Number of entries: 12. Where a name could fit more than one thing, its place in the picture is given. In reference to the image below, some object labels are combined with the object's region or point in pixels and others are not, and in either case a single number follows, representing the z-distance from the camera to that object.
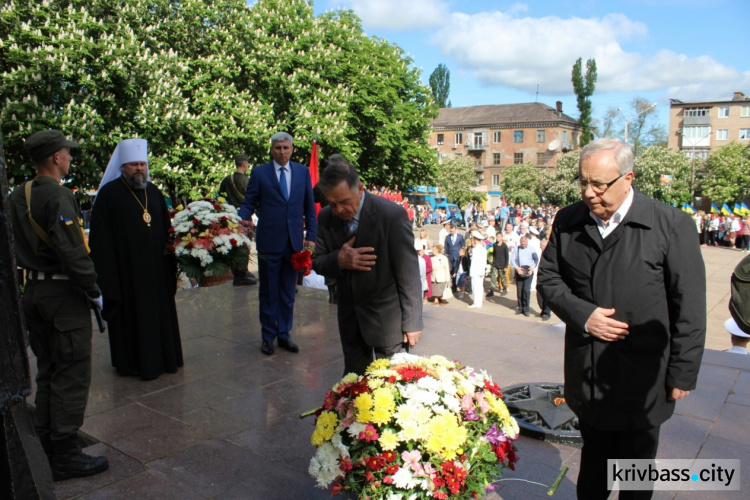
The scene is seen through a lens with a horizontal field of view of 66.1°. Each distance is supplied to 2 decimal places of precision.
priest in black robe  4.82
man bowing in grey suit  3.58
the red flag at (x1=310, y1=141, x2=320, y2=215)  10.92
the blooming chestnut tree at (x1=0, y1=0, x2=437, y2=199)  15.53
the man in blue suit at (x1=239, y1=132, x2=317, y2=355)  5.92
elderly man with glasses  2.55
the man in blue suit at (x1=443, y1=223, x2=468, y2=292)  17.19
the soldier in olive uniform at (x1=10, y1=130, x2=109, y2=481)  3.44
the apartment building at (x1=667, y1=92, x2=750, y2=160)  74.56
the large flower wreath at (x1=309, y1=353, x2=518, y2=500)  2.54
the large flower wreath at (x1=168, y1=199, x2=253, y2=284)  5.52
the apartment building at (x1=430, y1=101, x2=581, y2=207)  75.31
